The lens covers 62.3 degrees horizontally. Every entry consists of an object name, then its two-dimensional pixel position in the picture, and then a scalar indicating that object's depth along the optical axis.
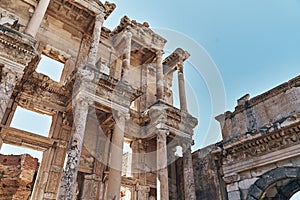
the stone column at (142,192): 11.17
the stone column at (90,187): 9.71
